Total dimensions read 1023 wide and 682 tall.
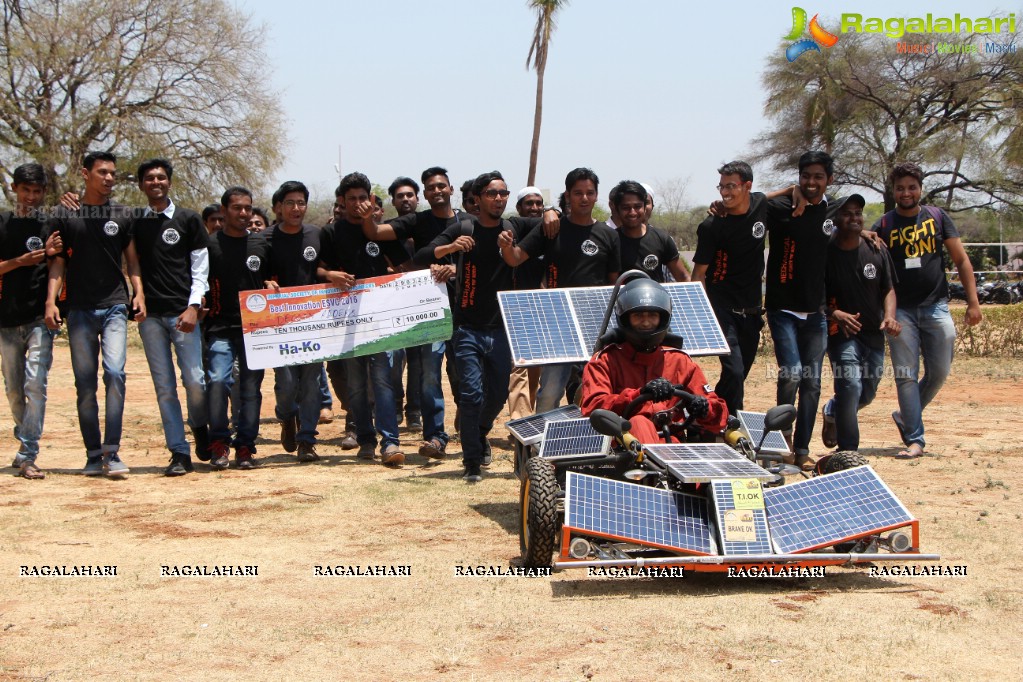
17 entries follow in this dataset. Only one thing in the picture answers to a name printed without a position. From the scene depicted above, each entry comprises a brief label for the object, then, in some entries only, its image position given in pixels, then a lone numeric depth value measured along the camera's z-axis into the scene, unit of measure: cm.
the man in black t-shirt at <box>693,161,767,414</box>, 1000
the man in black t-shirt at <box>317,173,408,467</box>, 1049
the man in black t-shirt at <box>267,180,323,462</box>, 1091
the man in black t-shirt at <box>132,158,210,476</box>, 1005
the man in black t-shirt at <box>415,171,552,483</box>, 969
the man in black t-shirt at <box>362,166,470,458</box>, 1060
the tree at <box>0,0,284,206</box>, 3403
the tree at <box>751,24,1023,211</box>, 4084
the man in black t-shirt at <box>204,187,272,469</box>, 1053
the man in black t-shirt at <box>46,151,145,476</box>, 976
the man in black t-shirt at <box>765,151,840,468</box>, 1021
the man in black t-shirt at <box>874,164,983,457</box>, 1080
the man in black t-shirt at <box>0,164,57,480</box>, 984
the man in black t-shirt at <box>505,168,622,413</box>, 983
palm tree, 4269
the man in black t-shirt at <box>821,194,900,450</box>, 1031
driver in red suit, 739
